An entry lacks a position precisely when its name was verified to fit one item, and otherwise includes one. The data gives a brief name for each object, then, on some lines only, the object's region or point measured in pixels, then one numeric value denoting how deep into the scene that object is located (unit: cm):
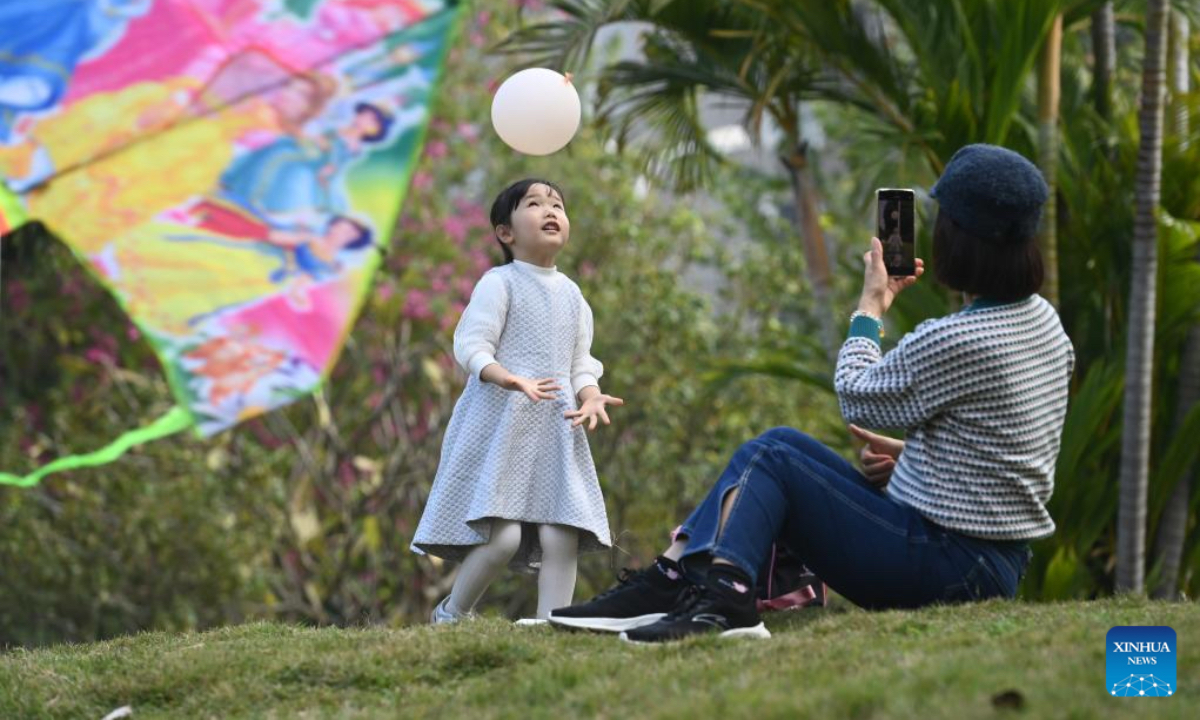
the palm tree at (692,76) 1477
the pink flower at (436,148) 2415
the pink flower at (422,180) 2374
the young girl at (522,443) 900
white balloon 949
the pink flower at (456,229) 2359
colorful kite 1476
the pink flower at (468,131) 2429
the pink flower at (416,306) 2270
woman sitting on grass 758
